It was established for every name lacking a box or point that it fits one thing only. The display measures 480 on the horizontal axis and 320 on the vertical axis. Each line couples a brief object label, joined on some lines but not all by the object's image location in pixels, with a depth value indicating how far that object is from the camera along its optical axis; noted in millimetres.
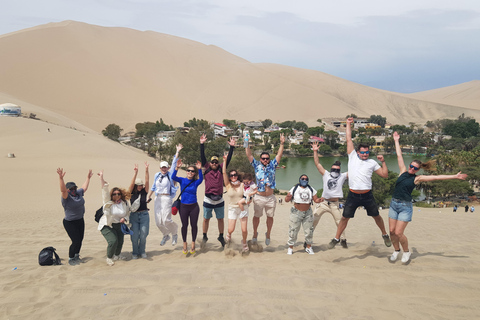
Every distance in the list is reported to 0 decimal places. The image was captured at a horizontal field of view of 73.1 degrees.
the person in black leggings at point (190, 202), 6578
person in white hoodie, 5996
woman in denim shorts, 5570
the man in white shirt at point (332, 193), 6895
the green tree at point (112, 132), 61428
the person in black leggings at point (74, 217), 5969
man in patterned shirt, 6676
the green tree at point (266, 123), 103250
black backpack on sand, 5867
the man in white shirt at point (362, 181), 5949
